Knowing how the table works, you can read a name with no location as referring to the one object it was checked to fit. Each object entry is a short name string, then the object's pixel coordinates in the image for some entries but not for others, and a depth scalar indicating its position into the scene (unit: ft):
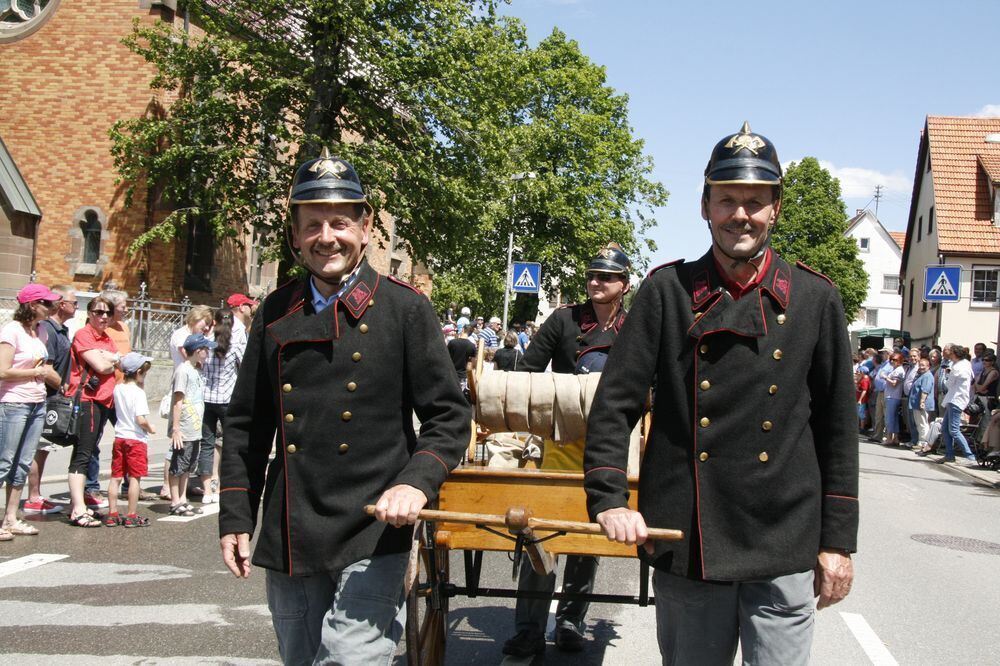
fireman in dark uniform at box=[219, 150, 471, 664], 10.32
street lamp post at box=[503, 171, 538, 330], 129.57
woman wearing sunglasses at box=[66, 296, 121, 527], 30.14
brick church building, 91.09
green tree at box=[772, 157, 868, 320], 204.74
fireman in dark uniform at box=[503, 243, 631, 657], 18.06
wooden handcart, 14.53
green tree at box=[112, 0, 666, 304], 79.46
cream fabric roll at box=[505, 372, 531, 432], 16.98
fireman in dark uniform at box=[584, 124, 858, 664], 9.77
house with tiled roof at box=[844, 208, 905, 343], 262.06
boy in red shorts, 29.71
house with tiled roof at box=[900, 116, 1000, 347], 118.73
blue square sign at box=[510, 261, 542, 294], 85.40
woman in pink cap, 27.76
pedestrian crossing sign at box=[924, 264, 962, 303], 76.13
